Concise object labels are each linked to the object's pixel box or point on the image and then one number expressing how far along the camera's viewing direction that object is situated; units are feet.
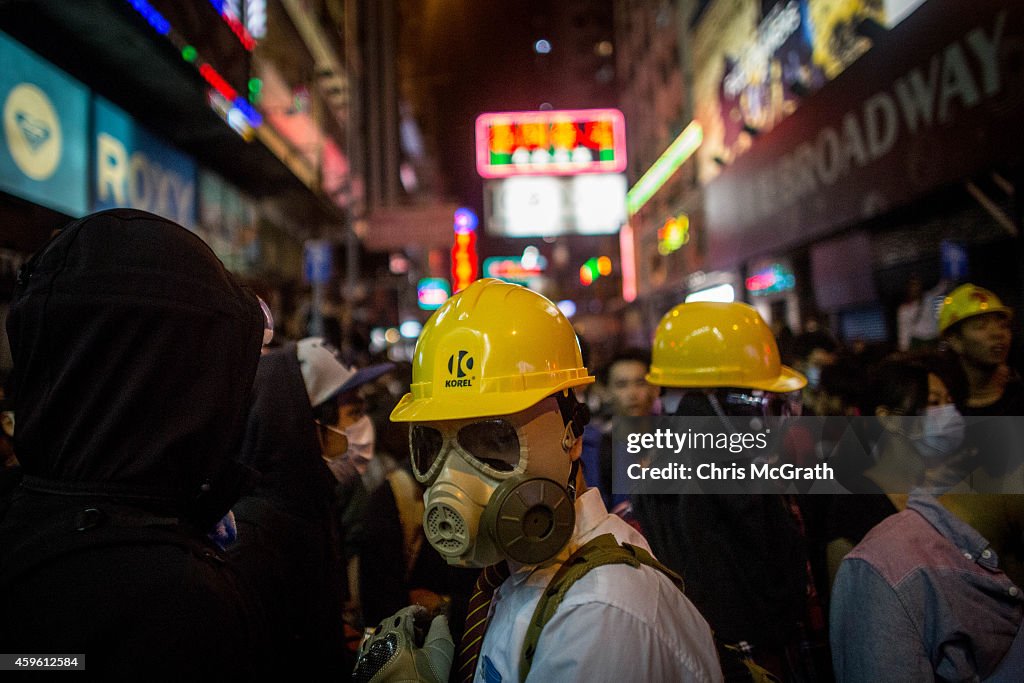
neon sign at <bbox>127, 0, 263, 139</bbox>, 21.17
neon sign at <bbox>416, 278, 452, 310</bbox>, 103.96
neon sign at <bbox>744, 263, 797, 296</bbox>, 39.35
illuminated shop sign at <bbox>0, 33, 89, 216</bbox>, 17.58
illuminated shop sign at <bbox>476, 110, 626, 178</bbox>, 53.01
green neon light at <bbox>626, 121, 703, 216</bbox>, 56.70
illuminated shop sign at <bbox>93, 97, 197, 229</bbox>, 23.45
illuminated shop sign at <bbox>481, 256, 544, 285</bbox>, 116.37
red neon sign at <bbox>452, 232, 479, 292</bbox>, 90.94
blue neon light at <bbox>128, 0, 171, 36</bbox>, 20.36
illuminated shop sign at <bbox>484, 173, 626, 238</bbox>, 54.65
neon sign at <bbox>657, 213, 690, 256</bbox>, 61.31
